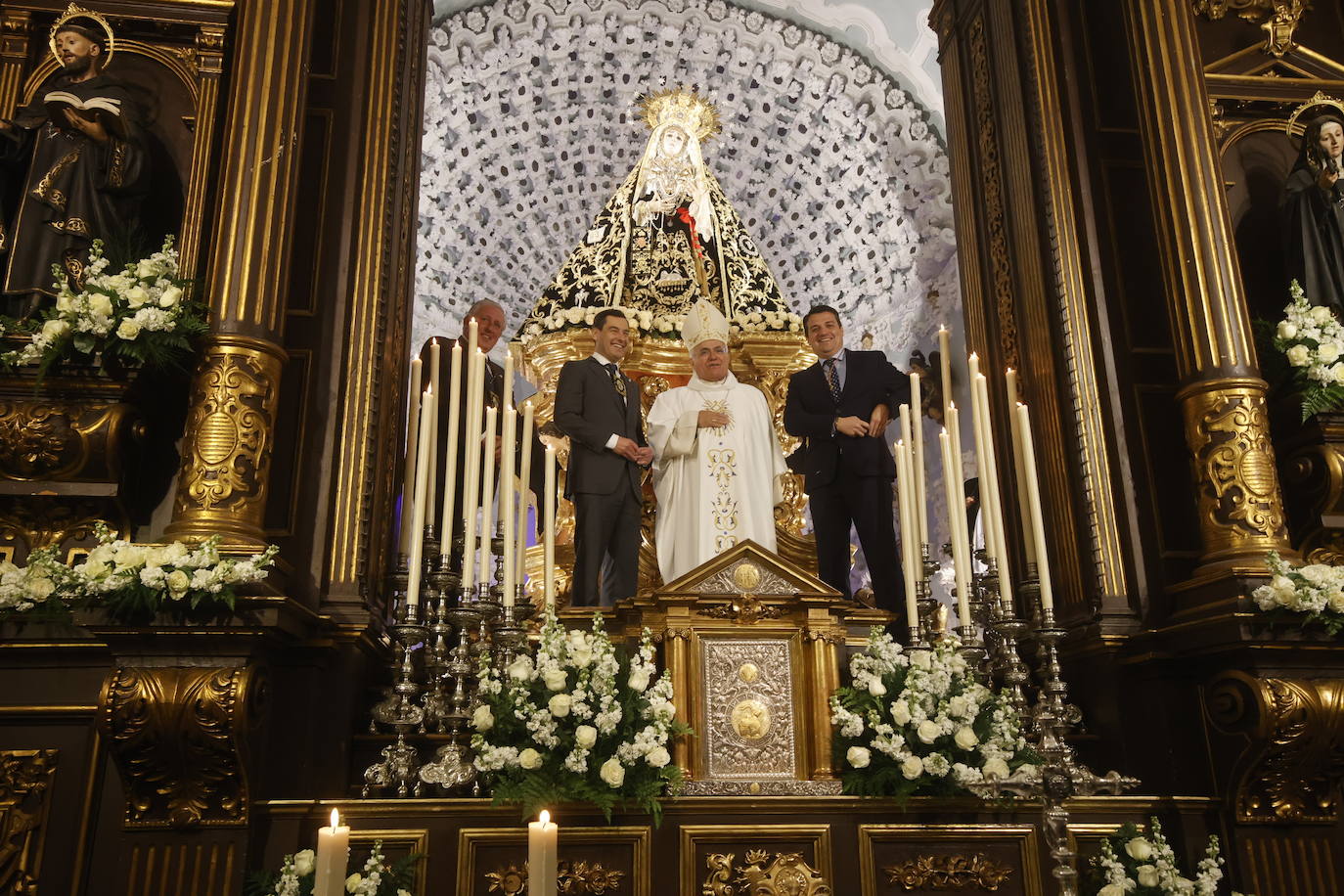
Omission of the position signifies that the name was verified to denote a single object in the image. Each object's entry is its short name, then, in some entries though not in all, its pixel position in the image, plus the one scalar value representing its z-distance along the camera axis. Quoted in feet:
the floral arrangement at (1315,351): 14.30
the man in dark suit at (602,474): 15.97
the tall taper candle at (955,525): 12.28
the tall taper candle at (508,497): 11.98
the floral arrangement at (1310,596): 11.82
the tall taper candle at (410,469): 15.67
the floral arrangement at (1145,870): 10.81
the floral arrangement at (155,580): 10.62
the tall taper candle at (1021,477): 13.53
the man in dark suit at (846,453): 16.66
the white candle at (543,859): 7.27
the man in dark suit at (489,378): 17.61
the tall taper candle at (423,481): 11.88
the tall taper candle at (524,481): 12.96
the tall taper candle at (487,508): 12.05
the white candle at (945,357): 13.79
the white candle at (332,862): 7.43
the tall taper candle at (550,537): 12.11
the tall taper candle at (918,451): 13.21
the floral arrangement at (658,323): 20.62
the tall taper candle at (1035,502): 11.66
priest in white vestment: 15.97
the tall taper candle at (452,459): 12.03
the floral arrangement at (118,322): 12.35
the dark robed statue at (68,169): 13.69
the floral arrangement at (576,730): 10.55
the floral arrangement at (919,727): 11.09
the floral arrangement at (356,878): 10.10
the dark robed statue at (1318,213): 15.64
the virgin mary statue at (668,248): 21.95
